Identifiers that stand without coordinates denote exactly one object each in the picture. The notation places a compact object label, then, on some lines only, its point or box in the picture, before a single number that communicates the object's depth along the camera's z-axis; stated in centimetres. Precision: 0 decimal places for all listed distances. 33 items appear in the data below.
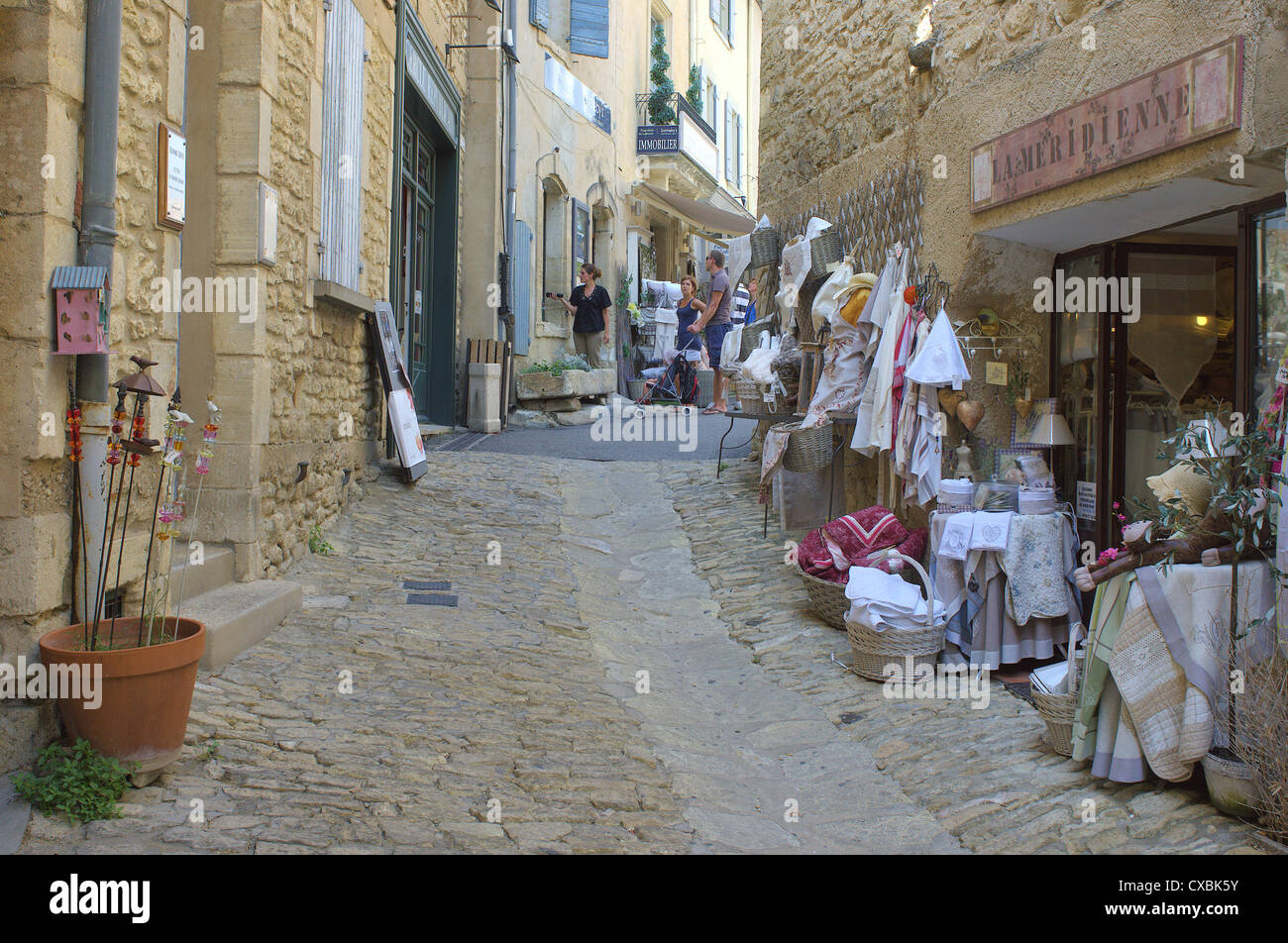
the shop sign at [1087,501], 540
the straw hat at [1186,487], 363
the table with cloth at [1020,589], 498
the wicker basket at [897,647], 504
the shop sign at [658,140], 1770
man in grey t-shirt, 1261
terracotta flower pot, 297
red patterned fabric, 577
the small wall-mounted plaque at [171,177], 393
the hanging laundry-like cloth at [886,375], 577
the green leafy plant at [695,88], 2039
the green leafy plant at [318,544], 596
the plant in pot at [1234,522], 319
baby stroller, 1472
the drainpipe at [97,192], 333
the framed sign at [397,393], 737
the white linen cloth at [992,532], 500
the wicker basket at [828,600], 583
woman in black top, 1388
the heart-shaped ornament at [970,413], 554
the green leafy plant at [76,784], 284
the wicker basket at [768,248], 832
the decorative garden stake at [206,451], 345
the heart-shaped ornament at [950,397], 561
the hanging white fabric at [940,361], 530
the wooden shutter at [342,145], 612
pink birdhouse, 319
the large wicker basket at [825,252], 716
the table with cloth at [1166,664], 337
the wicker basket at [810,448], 669
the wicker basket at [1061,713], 390
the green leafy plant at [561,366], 1278
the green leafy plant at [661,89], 1808
